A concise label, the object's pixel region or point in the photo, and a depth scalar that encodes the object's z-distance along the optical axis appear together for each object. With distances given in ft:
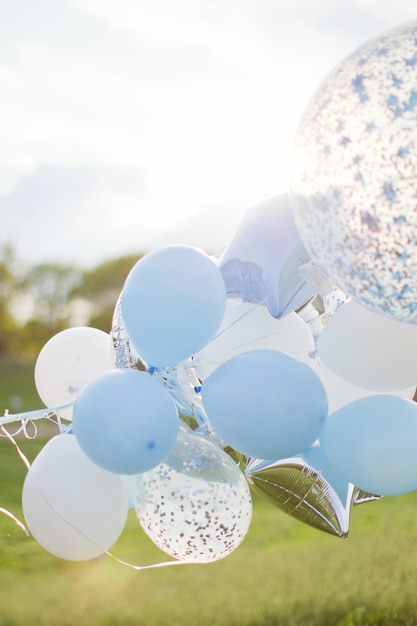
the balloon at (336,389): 5.07
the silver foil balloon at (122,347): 4.88
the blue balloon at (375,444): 4.43
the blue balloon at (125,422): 4.18
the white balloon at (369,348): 4.32
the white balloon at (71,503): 4.77
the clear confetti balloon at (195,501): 4.75
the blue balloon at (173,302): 4.31
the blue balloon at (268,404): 4.13
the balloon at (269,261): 4.62
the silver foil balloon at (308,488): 5.08
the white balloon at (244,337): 4.94
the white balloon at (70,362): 5.94
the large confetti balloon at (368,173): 3.41
